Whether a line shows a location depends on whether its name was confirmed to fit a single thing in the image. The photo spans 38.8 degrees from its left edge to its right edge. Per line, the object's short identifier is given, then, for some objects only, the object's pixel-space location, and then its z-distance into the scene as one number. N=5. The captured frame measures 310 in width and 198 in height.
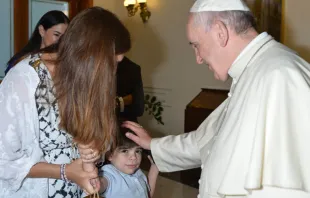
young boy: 2.15
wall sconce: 6.36
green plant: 6.40
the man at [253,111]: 1.33
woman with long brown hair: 1.51
